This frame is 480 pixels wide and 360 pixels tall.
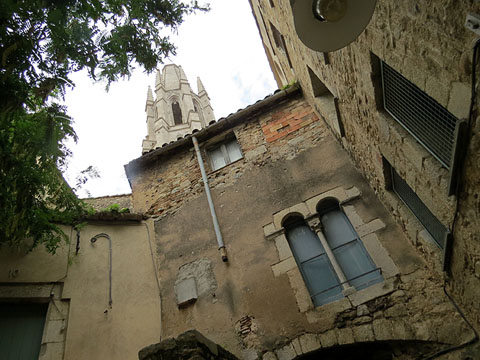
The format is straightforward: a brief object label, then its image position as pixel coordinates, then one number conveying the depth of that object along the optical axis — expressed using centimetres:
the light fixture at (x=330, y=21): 226
